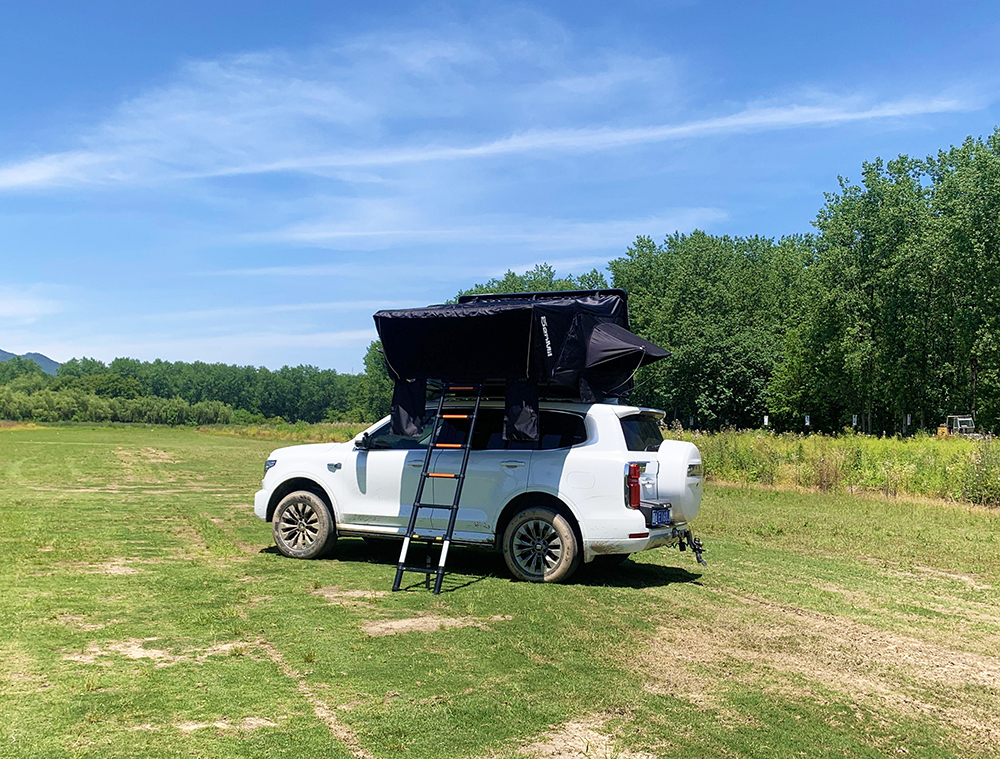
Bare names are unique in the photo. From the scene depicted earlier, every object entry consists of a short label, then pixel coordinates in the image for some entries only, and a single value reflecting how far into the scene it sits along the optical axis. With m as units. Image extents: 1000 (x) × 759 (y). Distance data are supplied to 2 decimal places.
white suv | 8.95
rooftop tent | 9.24
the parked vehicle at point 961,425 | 37.50
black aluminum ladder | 8.91
